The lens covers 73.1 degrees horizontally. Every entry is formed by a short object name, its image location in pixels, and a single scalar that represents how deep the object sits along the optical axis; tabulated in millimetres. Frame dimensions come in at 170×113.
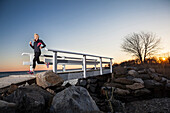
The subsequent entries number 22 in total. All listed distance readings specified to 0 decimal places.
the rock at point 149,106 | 6340
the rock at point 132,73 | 9949
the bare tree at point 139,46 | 21078
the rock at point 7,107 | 1817
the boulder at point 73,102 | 2234
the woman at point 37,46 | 5364
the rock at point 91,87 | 6992
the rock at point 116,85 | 7887
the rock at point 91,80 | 7187
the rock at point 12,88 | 3061
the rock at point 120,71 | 9893
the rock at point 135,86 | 7931
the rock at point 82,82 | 6901
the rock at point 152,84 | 9219
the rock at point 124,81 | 8211
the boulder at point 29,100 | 2215
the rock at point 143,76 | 10151
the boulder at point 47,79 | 3453
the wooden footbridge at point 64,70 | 3656
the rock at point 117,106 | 3636
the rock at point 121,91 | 7486
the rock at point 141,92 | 7832
